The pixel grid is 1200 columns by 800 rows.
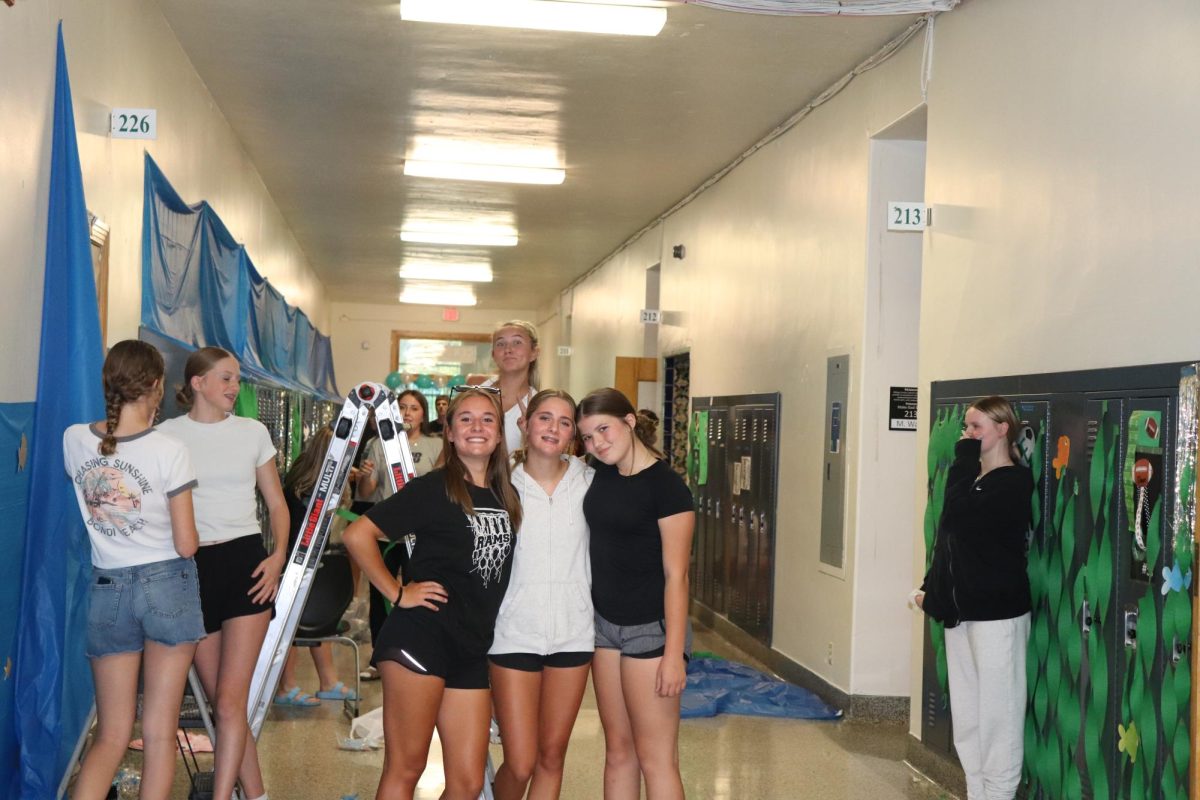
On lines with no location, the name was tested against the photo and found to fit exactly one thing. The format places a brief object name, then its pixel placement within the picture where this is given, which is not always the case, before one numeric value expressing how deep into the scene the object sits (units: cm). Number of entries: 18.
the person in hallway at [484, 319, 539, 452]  438
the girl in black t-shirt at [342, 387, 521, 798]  326
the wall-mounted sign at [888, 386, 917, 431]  659
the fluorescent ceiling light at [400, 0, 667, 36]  576
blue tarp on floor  656
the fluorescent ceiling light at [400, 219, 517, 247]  1277
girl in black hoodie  438
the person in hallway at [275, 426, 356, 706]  589
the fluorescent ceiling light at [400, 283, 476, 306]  1872
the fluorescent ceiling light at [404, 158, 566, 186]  959
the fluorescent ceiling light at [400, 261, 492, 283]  1611
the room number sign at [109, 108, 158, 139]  495
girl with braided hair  344
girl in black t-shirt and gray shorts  349
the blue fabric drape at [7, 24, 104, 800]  368
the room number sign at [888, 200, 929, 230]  574
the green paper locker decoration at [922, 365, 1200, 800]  360
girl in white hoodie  340
